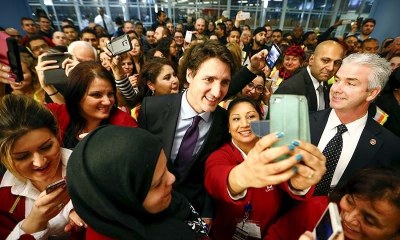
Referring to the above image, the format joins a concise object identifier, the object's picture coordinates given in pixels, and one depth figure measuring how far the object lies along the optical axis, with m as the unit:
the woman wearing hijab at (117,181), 0.75
